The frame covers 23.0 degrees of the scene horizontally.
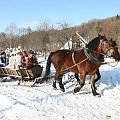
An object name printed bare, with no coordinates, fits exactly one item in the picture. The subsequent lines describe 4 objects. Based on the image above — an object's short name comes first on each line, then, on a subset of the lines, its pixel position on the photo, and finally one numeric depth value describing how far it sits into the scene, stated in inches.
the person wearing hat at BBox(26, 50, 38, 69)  478.3
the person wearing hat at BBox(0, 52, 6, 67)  587.2
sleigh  462.1
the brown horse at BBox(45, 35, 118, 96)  381.4
